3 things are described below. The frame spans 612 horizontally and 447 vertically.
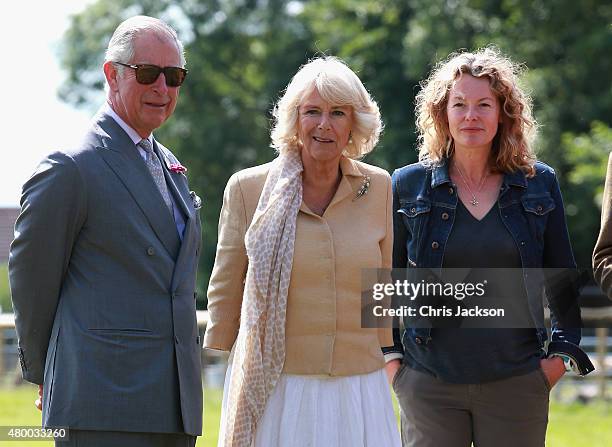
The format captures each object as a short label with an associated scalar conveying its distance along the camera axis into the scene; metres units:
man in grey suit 8.20
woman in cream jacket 9.07
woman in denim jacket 9.69
